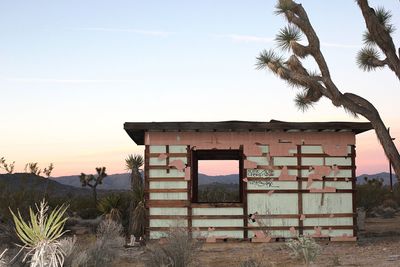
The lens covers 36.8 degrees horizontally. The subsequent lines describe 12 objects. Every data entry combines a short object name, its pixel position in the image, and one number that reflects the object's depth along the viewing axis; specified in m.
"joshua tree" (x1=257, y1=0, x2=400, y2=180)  16.16
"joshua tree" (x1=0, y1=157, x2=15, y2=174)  31.88
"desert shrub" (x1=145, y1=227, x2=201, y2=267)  10.41
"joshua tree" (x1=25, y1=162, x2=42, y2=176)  32.09
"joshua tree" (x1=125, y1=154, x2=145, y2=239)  17.30
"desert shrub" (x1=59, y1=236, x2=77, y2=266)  9.65
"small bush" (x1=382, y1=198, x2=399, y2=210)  33.50
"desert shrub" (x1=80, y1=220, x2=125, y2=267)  10.81
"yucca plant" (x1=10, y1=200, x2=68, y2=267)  6.69
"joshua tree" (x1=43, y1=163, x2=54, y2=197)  33.12
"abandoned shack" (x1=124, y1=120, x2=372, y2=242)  16.73
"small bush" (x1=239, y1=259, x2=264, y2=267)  10.19
